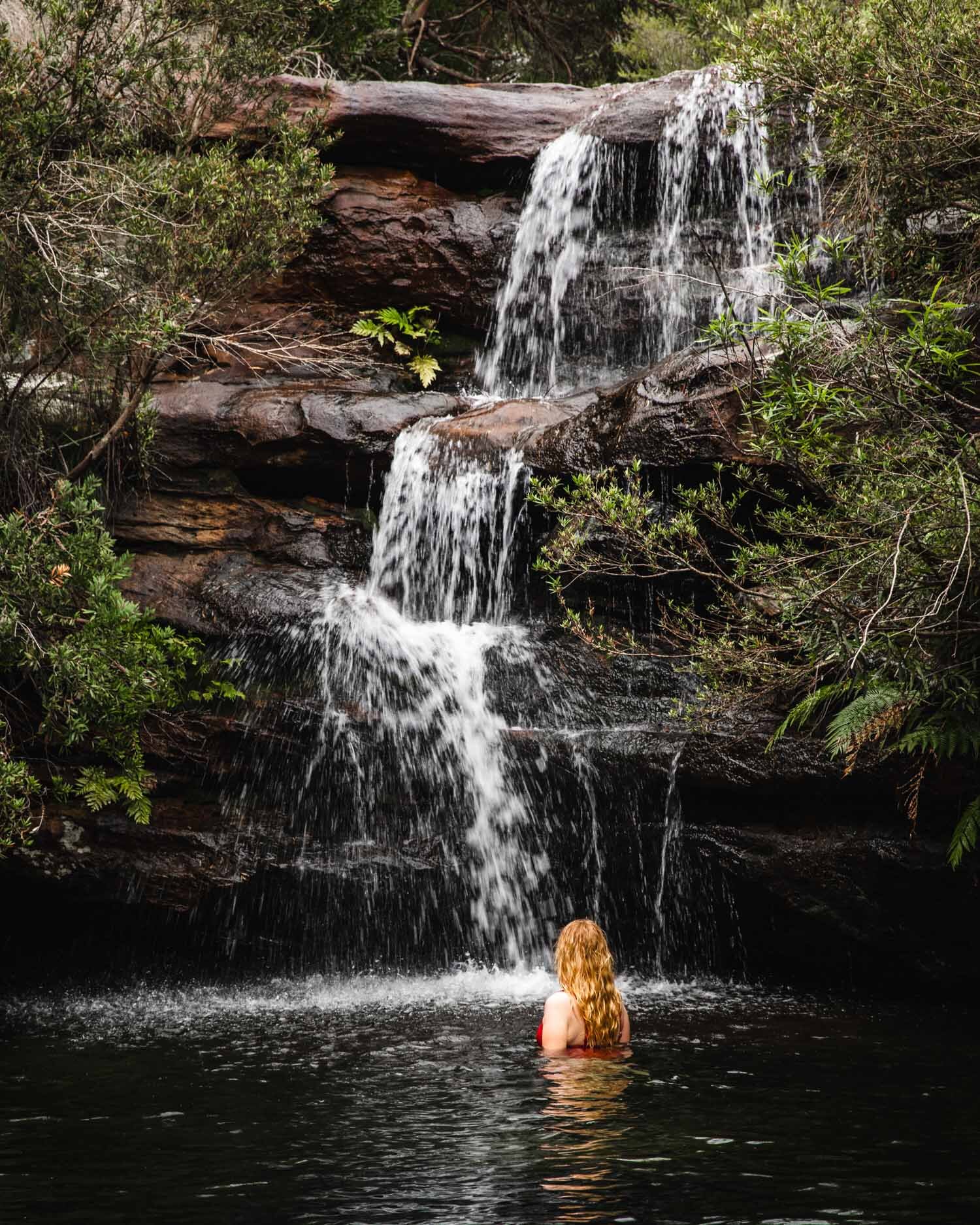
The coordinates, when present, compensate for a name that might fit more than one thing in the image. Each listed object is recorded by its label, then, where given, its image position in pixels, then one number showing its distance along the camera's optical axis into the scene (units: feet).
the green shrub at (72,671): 32.73
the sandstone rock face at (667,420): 34.04
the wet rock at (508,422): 40.11
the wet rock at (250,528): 40.70
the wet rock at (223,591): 37.81
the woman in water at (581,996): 23.47
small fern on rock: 49.62
